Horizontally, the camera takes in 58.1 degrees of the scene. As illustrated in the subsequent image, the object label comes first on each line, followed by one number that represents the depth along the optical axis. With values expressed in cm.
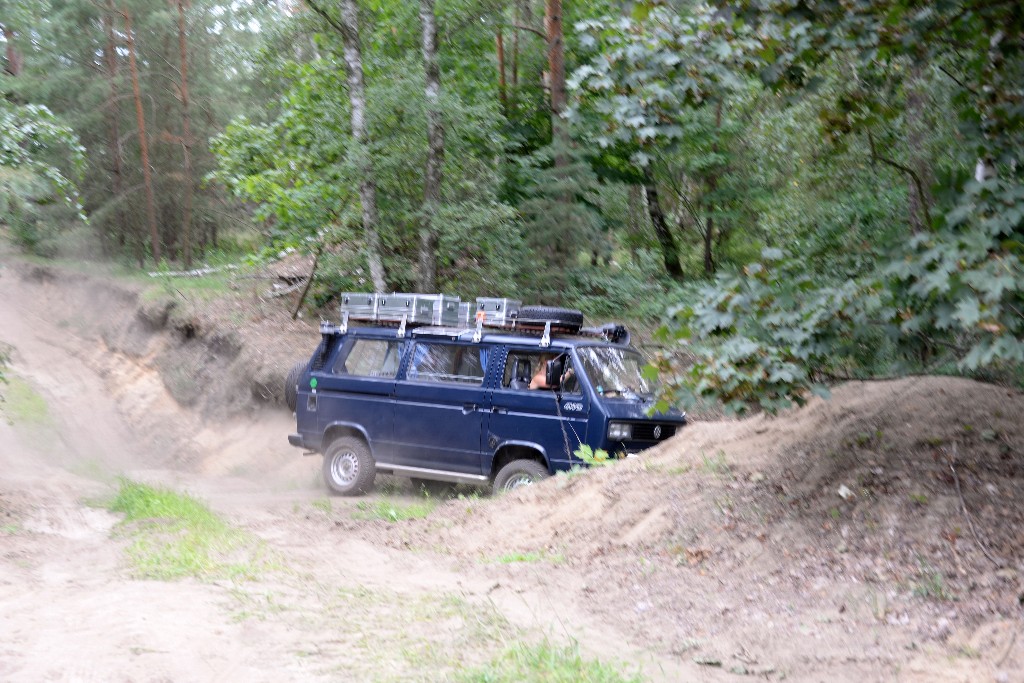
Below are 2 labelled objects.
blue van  1050
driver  1072
